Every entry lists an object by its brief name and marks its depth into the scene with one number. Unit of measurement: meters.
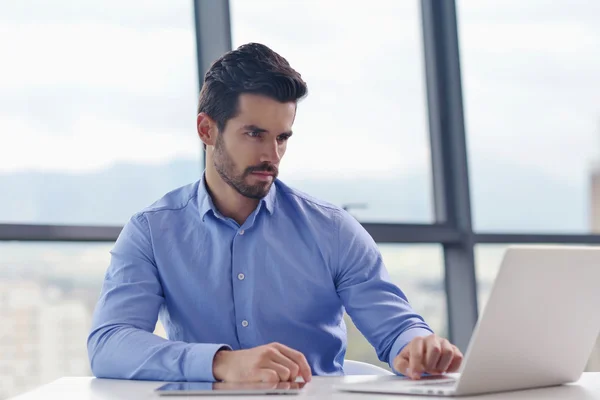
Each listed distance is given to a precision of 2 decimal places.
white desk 2.29
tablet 2.30
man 2.76
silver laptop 2.22
